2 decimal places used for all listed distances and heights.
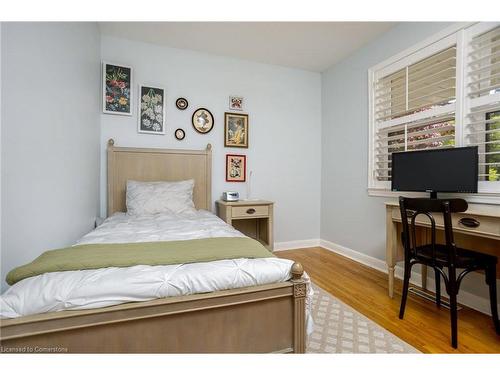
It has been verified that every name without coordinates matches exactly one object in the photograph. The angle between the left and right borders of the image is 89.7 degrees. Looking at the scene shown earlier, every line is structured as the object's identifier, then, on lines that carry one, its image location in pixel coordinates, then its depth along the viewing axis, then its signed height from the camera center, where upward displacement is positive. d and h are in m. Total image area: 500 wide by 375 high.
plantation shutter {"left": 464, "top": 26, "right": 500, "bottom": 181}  1.82 +0.63
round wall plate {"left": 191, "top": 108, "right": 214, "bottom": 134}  3.14 +0.78
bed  0.90 -0.57
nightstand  2.88 -0.34
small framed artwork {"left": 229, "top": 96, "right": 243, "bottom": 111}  3.29 +1.05
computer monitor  1.75 +0.11
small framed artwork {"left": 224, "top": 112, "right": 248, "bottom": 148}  3.27 +0.70
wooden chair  1.51 -0.47
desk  1.51 -0.38
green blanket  1.04 -0.34
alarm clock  3.06 -0.16
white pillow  2.46 -0.16
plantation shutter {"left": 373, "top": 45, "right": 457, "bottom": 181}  2.13 +0.72
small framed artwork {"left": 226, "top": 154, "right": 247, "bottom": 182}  3.29 +0.20
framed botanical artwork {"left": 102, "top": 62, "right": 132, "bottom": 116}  2.77 +1.04
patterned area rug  1.47 -0.97
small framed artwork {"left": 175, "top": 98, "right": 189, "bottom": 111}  3.05 +0.96
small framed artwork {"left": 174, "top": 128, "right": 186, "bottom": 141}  3.06 +0.59
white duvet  0.90 -0.41
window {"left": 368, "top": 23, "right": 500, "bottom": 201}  1.86 +0.74
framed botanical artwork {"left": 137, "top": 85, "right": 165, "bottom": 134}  2.91 +0.85
